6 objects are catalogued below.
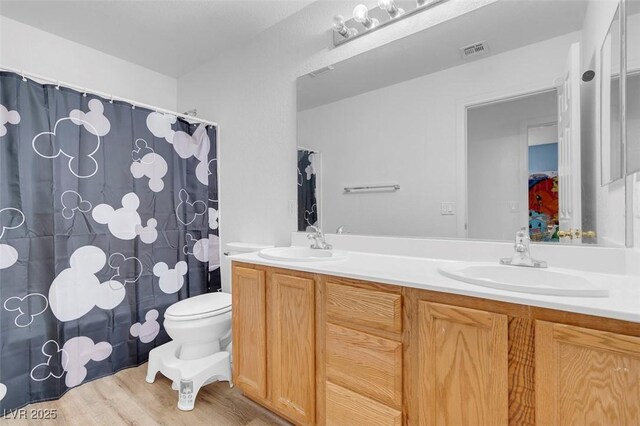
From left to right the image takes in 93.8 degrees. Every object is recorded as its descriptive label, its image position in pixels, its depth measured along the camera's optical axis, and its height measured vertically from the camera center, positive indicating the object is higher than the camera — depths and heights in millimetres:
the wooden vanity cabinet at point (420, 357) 779 -496
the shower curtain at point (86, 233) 1668 -126
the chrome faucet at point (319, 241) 1789 -180
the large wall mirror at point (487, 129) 1203 +390
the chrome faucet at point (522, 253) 1190 -176
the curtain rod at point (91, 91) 1674 +775
